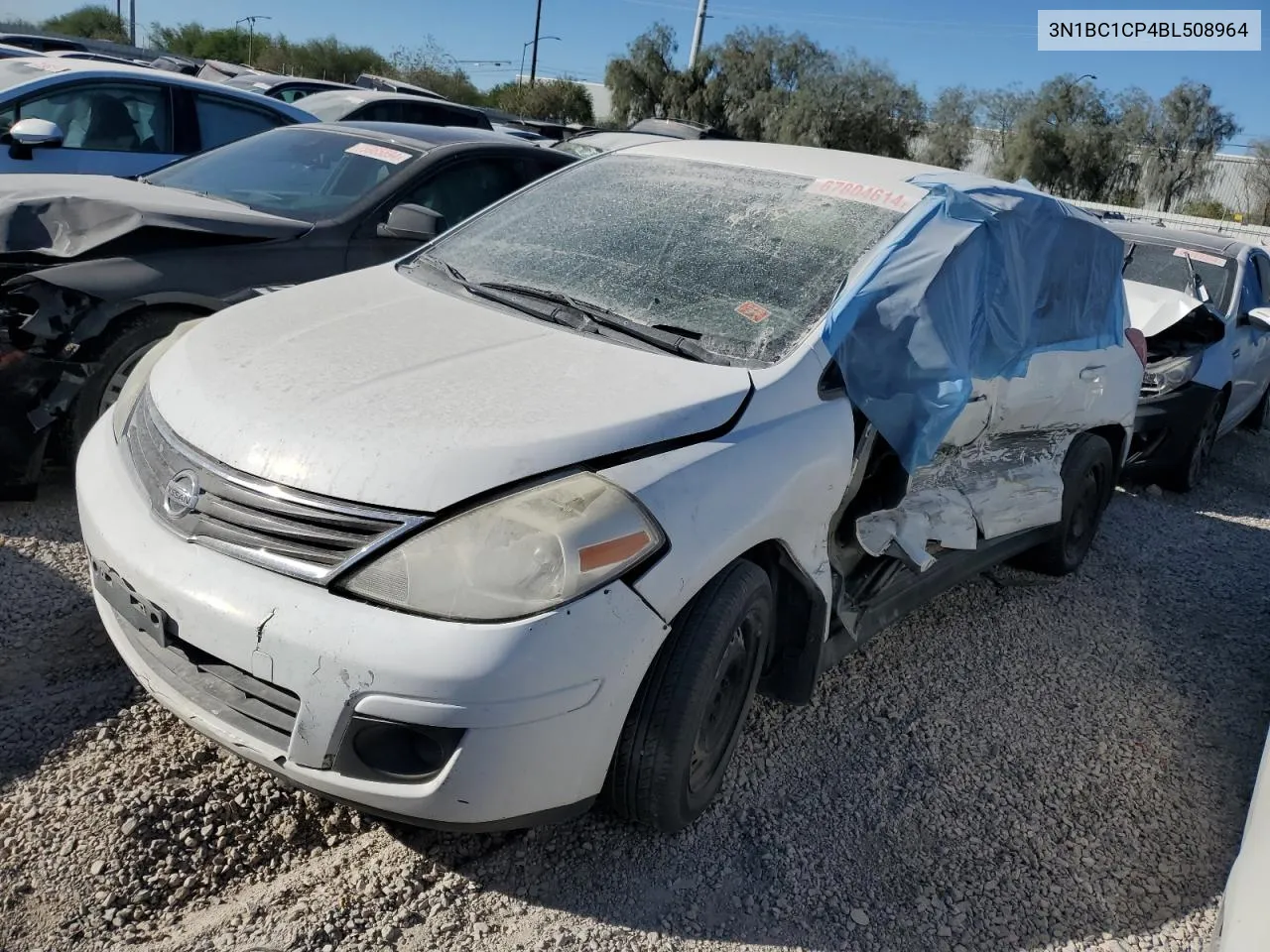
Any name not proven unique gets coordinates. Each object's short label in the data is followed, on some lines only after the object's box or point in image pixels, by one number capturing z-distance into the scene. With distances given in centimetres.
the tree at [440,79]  4994
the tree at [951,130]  4341
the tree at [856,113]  4369
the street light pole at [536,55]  4800
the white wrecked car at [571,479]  213
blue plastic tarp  304
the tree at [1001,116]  4353
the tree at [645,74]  4650
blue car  639
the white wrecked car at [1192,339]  660
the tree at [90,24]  5647
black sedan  388
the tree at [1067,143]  4203
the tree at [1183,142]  4138
